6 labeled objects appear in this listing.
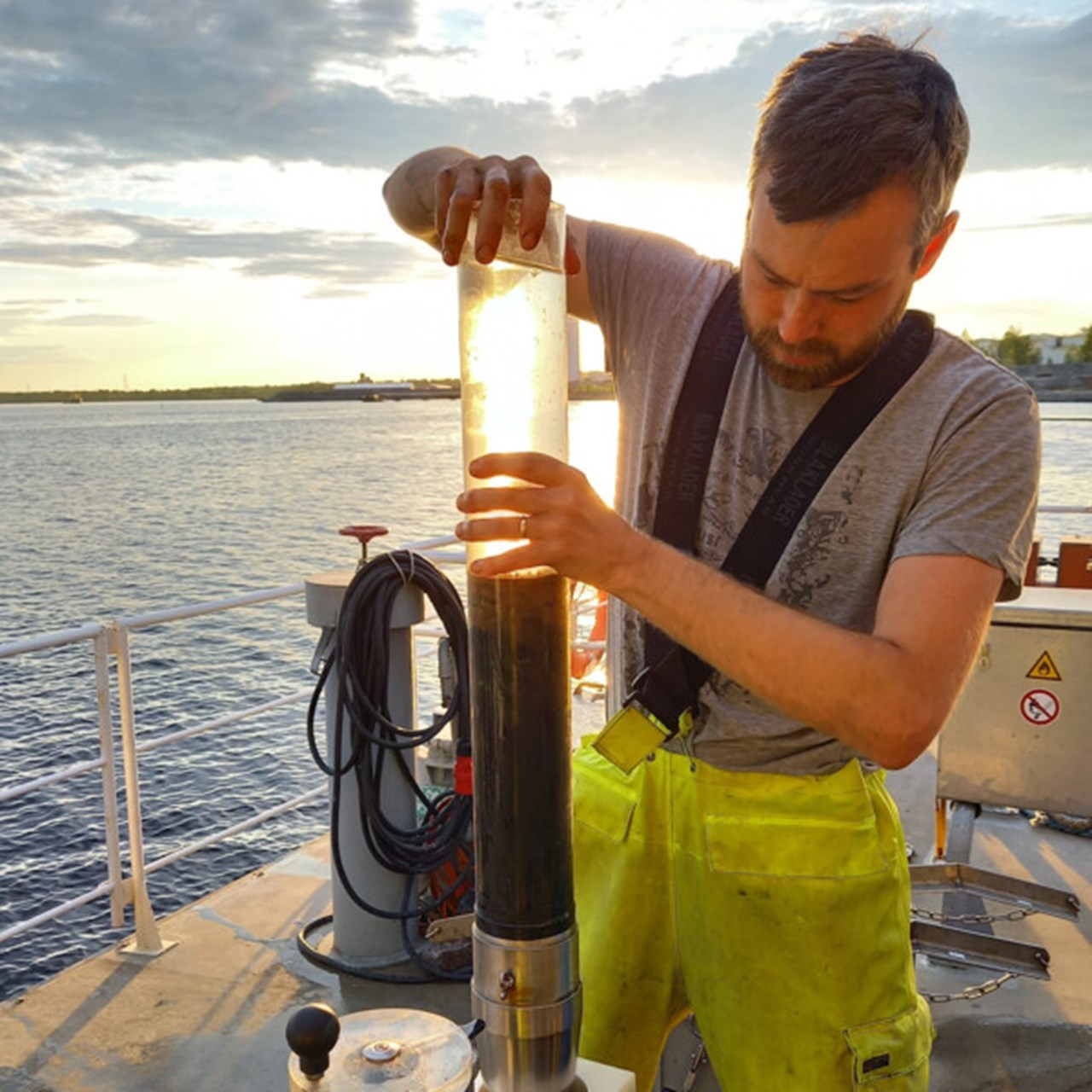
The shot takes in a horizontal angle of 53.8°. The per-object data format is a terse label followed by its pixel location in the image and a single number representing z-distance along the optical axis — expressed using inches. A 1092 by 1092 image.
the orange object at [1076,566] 235.8
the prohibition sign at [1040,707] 159.8
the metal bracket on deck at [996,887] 137.1
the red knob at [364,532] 141.8
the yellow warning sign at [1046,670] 158.7
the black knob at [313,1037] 40.6
